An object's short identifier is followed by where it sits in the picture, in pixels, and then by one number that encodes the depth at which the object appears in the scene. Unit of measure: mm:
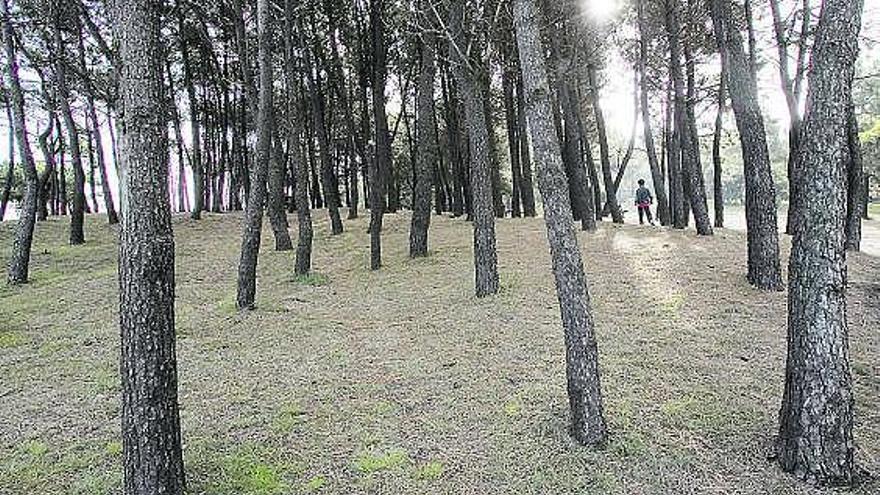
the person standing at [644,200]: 17609
